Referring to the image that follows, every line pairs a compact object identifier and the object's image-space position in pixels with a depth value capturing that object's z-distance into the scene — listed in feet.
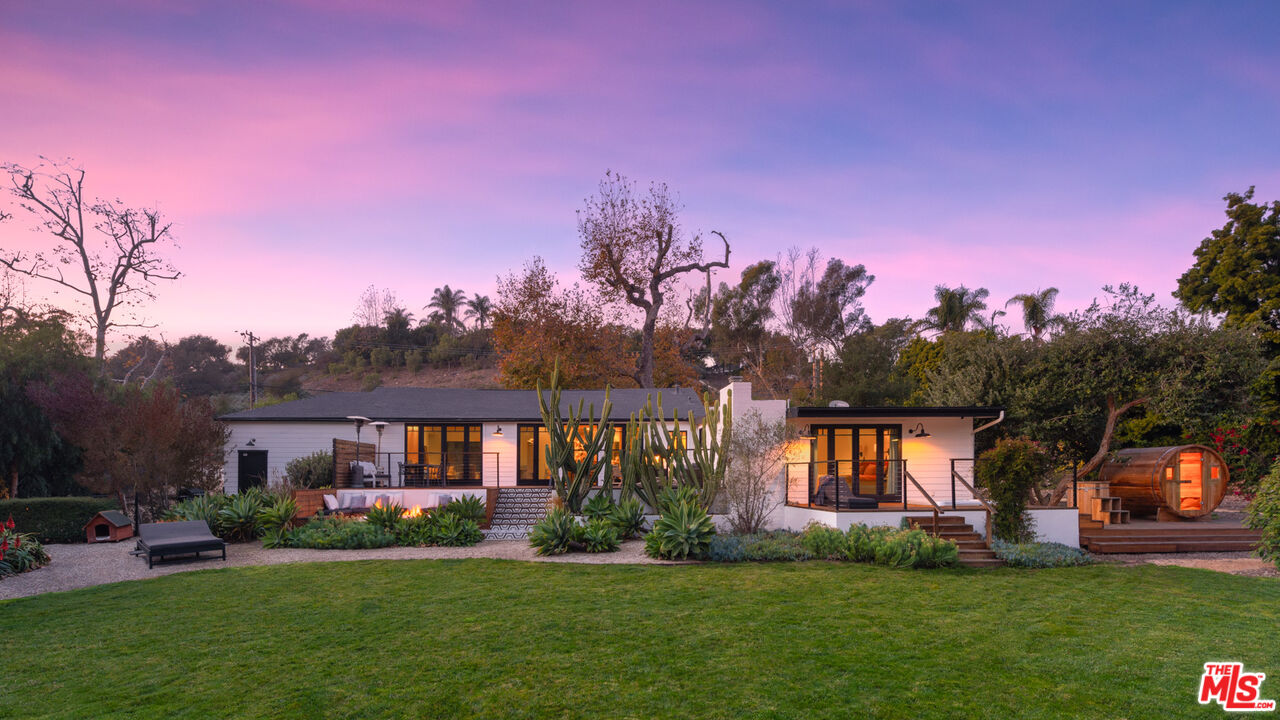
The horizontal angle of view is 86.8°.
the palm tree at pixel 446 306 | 200.95
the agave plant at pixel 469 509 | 49.30
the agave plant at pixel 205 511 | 46.60
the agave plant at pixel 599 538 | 41.34
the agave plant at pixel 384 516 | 46.85
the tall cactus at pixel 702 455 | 44.50
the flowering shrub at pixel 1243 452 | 58.59
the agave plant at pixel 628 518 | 45.29
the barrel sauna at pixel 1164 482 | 48.70
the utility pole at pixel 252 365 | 105.10
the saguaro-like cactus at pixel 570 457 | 47.37
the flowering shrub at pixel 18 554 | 35.32
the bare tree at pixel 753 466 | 44.24
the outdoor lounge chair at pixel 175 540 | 37.81
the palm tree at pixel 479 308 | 200.62
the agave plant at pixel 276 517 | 45.91
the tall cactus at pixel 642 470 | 47.24
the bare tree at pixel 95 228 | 79.33
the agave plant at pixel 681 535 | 38.27
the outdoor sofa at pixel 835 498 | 42.85
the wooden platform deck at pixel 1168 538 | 44.06
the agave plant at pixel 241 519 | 46.37
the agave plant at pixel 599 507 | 46.32
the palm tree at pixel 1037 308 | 110.01
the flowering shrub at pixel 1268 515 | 34.63
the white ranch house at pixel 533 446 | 45.91
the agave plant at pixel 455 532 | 45.16
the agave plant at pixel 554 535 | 40.98
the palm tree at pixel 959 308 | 124.57
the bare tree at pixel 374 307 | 180.09
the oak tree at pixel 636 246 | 102.94
